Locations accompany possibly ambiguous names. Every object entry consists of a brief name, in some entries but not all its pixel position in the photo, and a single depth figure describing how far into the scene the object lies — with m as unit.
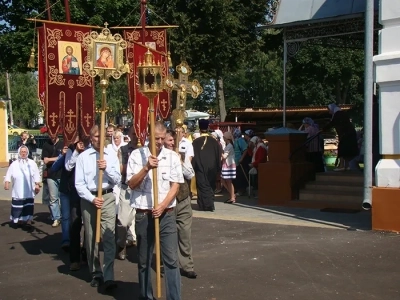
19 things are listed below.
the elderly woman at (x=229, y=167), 14.77
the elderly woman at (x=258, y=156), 15.52
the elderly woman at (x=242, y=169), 16.38
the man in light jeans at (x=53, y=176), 11.25
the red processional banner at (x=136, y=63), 11.48
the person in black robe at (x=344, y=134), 14.49
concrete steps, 13.12
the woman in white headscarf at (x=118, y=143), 9.01
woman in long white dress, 12.27
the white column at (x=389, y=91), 10.18
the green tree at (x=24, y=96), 62.59
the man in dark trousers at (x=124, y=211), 8.88
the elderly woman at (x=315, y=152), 14.92
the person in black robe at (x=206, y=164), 12.92
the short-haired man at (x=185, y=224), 7.85
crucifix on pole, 9.07
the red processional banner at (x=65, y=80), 10.36
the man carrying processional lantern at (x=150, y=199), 6.26
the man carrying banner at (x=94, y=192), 7.59
